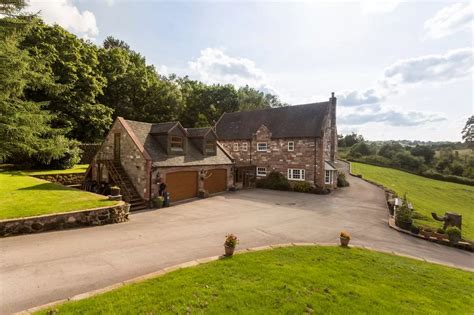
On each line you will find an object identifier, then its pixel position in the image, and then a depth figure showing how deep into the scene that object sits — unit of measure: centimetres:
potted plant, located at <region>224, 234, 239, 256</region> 888
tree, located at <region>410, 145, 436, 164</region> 6054
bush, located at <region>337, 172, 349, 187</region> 3181
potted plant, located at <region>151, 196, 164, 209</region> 1852
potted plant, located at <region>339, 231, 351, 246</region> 1112
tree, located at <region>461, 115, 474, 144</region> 7169
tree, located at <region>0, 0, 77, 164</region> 1839
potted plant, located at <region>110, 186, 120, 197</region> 1598
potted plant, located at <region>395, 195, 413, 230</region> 1564
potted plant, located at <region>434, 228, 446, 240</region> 1444
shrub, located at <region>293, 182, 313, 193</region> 2775
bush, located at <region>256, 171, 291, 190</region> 2915
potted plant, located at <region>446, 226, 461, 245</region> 1382
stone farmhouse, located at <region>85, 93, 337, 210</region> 2002
